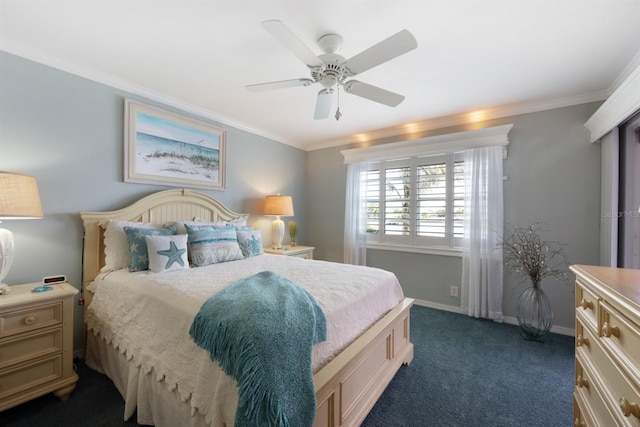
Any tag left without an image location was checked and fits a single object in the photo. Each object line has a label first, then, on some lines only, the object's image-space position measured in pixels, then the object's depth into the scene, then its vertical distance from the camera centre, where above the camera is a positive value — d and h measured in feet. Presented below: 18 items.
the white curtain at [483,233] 9.98 -0.66
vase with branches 8.50 -1.77
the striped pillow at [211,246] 7.74 -1.07
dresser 2.65 -1.56
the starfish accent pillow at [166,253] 6.69 -1.13
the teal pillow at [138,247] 6.84 -0.99
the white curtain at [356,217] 13.25 -0.17
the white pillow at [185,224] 8.36 -0.44
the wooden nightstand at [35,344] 5.14 -2.86
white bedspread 4.08 -2.04
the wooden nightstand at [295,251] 11.74 -1.78
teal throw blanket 3.14 -1.85
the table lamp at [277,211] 12.10 +0.08
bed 3.99 -2.52
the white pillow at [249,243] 9.18 -1.11
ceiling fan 4.70 +3.16
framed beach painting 8.46 +2.24
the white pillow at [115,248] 7.07 -1.06
